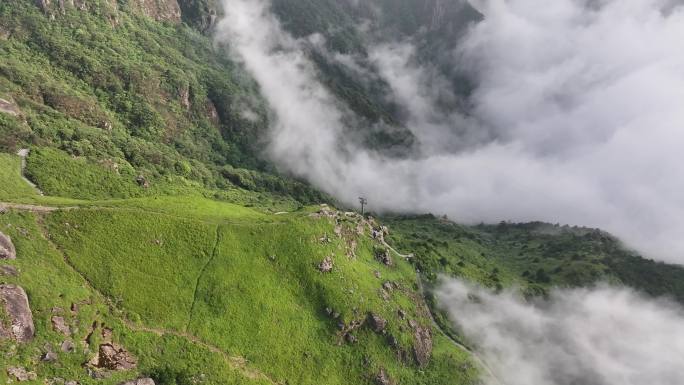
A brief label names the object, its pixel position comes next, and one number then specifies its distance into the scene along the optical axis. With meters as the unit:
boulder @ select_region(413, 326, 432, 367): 191.74
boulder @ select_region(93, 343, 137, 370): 115.94
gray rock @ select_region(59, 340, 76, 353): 110.59
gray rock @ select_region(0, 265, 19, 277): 115.19
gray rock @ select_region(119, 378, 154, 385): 116.06
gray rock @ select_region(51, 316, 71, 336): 113.56
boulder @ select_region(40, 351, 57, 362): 106.19
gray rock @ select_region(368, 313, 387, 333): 186.75
